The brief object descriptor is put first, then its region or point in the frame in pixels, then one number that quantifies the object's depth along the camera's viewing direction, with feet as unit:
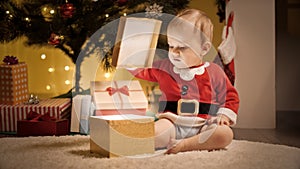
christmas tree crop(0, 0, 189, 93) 11.45
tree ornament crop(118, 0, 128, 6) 11.16
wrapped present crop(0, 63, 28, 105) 11.00
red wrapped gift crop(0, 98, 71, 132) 10.97
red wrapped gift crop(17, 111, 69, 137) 9.75
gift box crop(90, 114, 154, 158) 7.10
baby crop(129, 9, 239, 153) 7.64
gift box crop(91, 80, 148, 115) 10.24
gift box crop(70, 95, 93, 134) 10.96
